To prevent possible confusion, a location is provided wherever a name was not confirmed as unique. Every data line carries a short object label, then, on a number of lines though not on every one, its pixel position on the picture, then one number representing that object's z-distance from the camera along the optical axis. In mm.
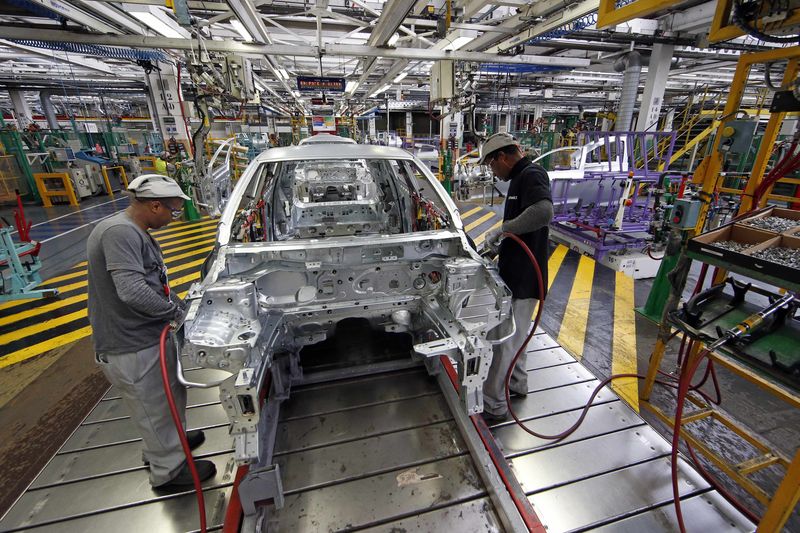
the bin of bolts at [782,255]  1481
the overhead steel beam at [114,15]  4338
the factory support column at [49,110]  15173
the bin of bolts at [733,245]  1686
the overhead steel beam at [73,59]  7112
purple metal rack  5363
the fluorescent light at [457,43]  5411
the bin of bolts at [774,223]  1816
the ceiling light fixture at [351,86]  10372
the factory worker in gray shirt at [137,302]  1582
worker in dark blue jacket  2119
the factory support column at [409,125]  20594
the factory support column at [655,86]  7683
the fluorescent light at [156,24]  4492
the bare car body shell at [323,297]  1555
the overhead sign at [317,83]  7496
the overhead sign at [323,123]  11297
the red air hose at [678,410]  1428
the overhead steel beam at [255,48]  4911
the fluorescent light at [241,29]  4657
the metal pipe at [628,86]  8281
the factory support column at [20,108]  14453
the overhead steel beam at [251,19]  3608
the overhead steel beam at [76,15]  4104
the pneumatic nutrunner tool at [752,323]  1416
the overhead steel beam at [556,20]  3895
